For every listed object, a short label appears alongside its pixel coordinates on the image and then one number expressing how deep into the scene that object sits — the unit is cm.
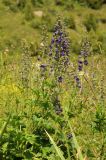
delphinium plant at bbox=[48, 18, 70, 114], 418
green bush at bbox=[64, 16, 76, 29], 1722
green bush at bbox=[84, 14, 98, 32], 1765
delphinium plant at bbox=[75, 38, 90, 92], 517
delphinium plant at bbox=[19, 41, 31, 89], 529
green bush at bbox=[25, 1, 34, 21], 1825
